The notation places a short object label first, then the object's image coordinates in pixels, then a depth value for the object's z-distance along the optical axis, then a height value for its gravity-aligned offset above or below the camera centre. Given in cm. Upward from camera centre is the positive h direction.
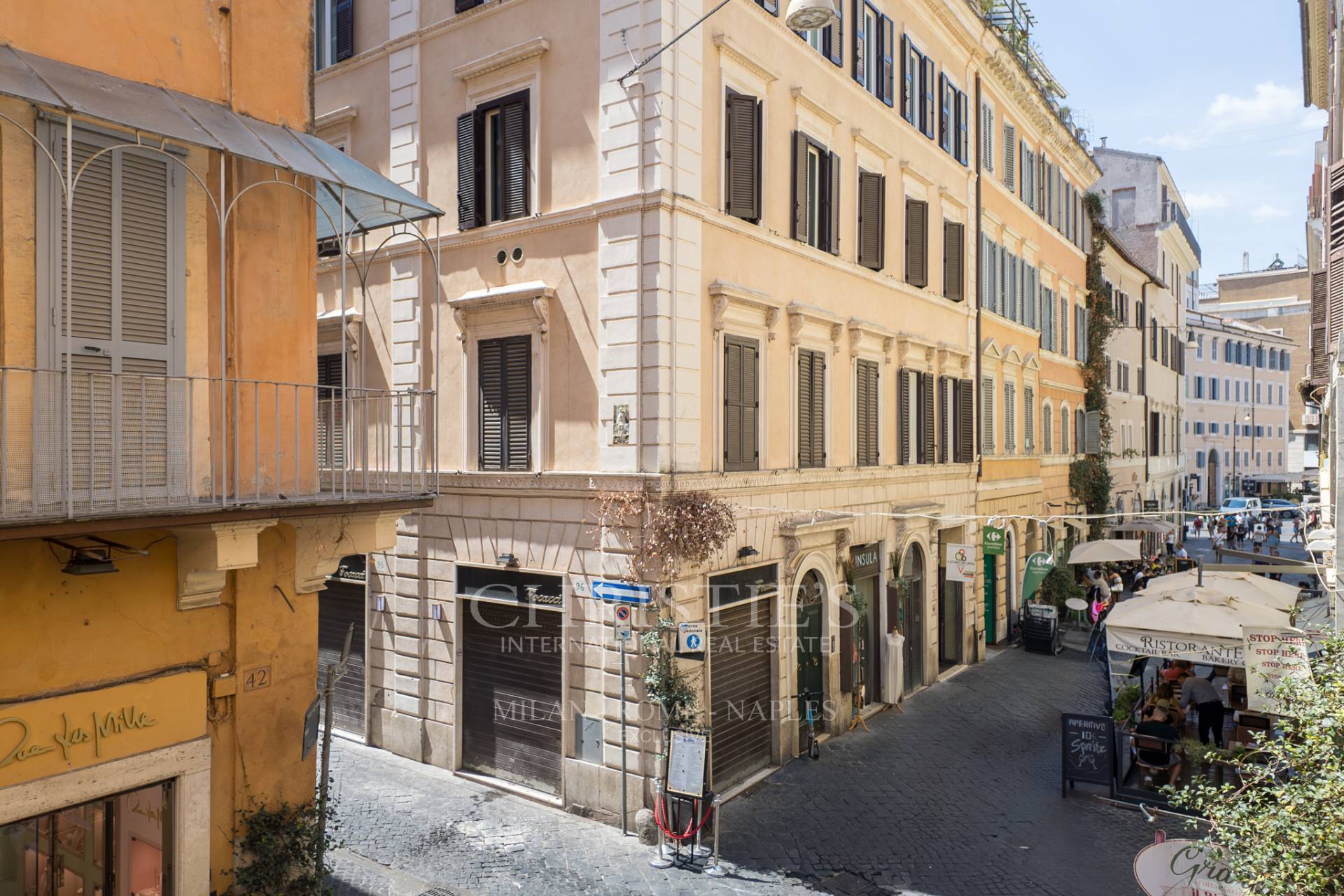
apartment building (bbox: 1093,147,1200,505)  4128 +1006
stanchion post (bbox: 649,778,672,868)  1045 -476
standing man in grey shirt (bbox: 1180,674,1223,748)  1330 -383
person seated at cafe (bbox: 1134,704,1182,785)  1236 -422
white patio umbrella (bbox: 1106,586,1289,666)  1217 -248
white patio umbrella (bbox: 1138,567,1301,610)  1442 -233
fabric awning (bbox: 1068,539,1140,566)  2127 -249
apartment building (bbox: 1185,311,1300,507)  6312 +296
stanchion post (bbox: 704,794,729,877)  1021 -481
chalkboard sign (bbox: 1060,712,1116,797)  1248 -421
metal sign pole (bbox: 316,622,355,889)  718 -240
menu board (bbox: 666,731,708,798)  1060 -374
